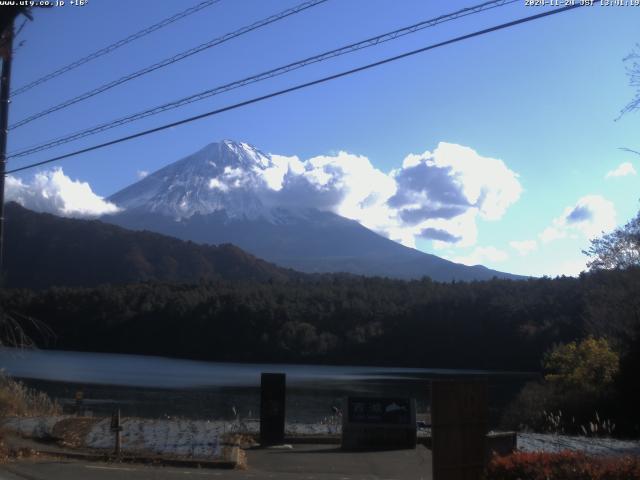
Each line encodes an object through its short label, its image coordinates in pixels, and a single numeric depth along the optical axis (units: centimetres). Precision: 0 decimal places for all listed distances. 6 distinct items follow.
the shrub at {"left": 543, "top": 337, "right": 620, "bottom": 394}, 3231
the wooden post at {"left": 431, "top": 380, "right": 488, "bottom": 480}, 1012
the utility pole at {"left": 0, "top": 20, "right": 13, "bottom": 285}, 1570
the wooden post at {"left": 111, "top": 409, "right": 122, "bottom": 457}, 1495
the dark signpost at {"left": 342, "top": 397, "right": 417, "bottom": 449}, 1697
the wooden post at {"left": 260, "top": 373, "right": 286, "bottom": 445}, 1712
